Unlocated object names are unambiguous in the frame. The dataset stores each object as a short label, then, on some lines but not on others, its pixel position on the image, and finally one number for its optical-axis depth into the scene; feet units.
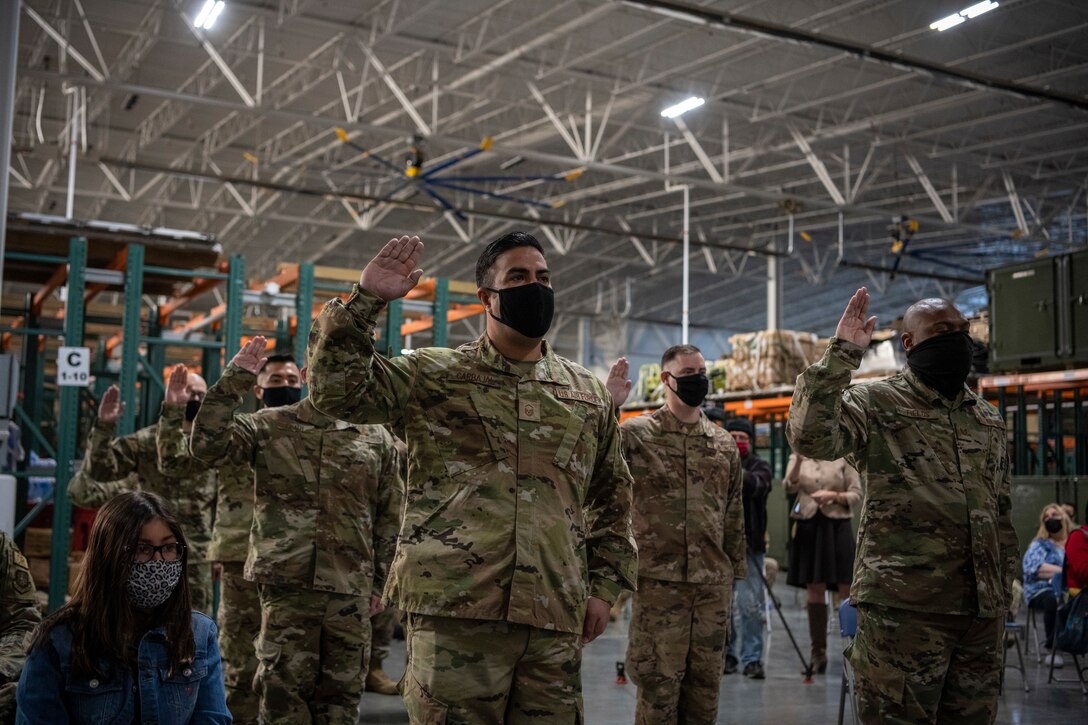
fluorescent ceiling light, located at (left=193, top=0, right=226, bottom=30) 42.41
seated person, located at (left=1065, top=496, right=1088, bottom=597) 23.93
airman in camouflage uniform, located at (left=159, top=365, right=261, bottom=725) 16.55
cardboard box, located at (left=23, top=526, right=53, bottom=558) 31.83
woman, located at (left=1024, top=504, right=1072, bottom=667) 29.76
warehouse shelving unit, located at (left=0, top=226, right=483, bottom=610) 27.12
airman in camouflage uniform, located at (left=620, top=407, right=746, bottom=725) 16.29
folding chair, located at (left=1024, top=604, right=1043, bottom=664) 29.76
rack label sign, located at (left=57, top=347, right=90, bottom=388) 25.66
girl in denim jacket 8.30
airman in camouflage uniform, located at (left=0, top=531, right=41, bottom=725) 10.35
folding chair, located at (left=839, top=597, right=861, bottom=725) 18.06
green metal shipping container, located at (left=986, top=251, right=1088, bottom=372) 33.73
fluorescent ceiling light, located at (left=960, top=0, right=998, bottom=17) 39.93
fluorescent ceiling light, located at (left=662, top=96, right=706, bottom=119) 53.11
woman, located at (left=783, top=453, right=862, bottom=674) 27.73
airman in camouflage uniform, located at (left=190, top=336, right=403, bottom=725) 14.58
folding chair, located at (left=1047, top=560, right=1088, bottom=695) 25.42
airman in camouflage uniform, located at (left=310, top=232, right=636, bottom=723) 9.35
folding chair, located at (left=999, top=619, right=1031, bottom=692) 25.14
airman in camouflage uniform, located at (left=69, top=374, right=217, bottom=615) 20.44
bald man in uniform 12.01
